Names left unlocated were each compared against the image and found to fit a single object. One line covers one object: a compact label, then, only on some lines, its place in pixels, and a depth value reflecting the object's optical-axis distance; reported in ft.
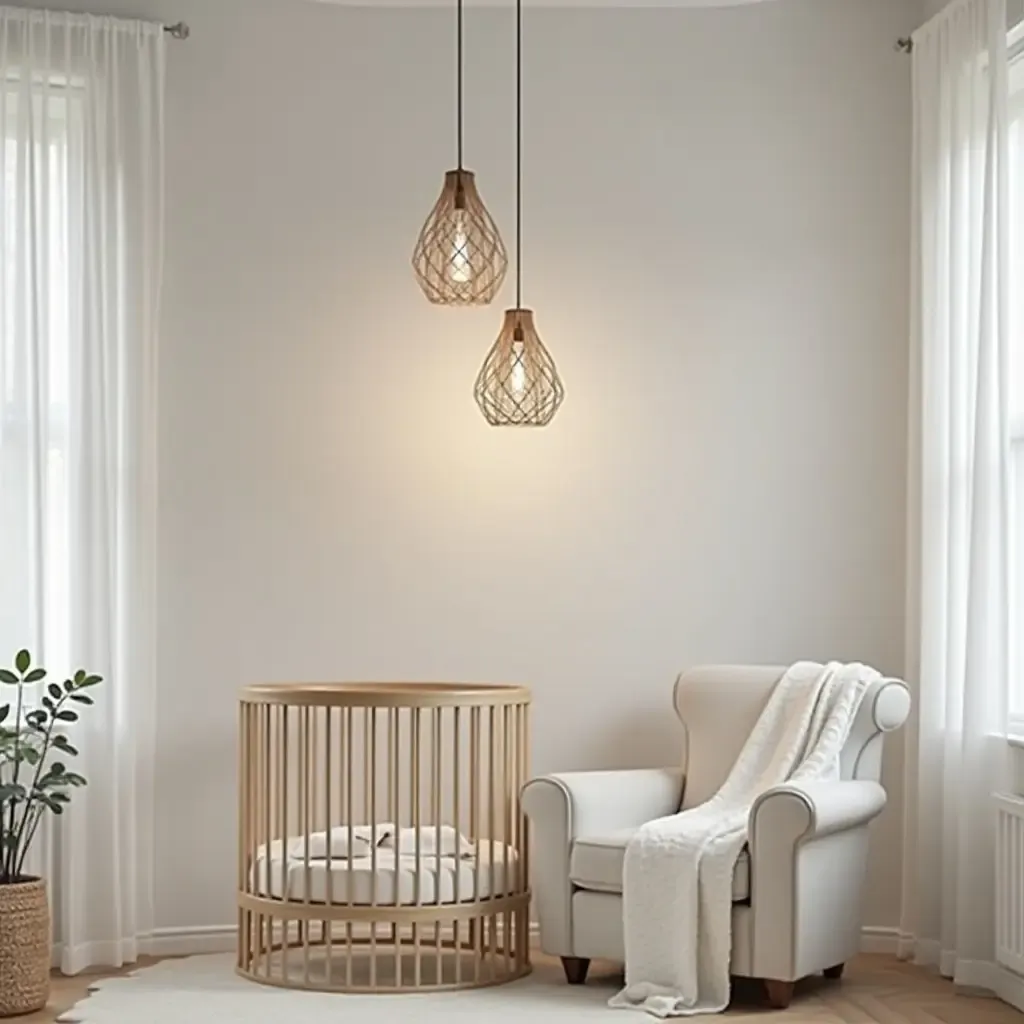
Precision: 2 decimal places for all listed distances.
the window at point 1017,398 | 14.87
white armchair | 13.80
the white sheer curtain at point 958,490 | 14.83
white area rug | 13.43
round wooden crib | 14.37
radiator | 13.92
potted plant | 13.96
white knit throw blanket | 13.93
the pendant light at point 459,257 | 14.92
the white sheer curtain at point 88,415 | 15.76
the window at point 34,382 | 15.71
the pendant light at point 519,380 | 15.88
